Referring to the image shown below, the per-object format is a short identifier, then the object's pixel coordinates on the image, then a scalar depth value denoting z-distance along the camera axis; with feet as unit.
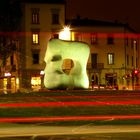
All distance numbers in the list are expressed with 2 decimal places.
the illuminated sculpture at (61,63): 145.18
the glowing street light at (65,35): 191.41
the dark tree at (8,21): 248.52
